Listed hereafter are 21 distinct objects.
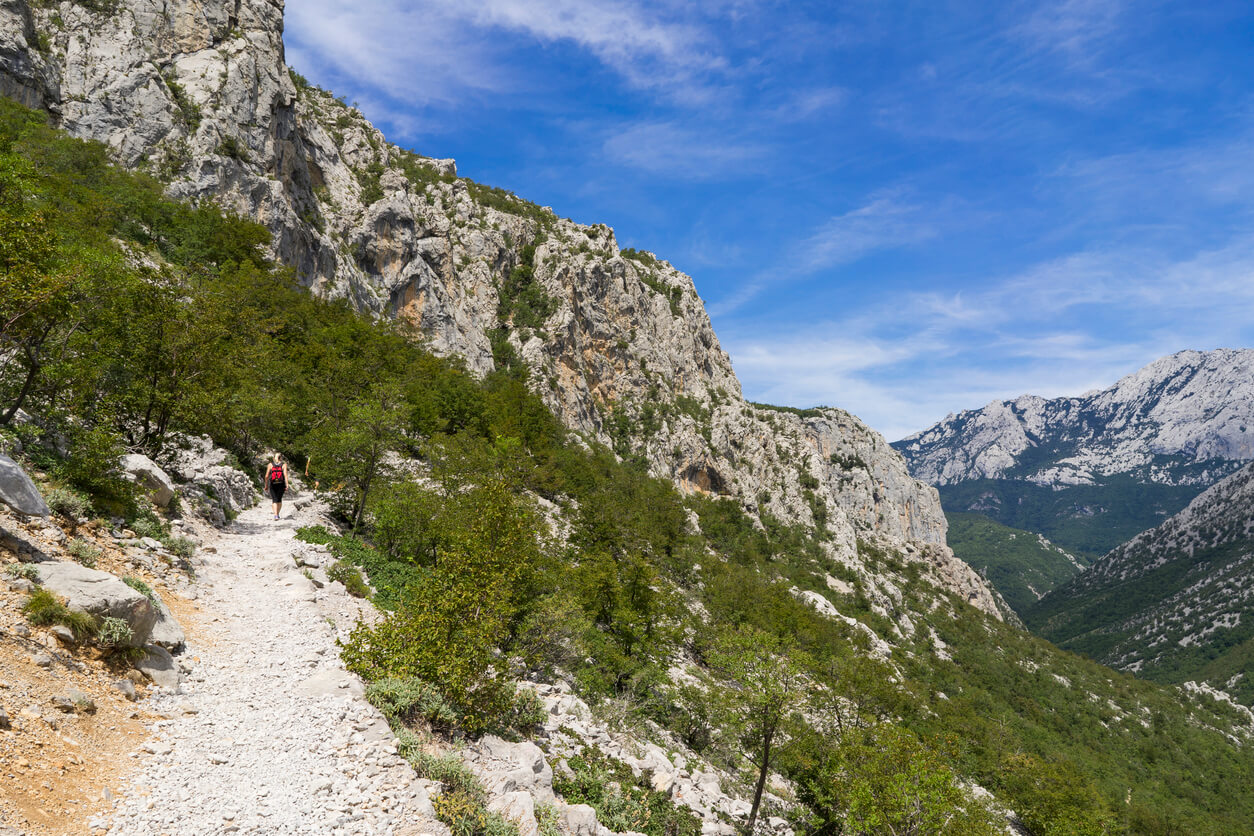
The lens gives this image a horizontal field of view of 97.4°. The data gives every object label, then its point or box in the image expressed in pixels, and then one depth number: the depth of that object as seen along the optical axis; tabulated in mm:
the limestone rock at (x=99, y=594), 10031
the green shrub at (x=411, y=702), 11547
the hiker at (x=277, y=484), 23453
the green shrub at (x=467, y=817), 9391
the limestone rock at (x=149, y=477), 17172
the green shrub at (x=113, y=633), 9812
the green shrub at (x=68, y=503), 12797
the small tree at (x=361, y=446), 25469
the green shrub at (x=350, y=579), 18875
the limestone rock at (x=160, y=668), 10328
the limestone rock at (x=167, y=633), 11133
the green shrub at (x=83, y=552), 11867
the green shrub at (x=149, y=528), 15006
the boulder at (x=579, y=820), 11914
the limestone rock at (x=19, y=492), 11438
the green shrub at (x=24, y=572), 9914
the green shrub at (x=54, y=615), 9352
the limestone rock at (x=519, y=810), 10523
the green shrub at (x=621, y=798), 14359
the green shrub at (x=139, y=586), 11889
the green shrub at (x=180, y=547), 15716
